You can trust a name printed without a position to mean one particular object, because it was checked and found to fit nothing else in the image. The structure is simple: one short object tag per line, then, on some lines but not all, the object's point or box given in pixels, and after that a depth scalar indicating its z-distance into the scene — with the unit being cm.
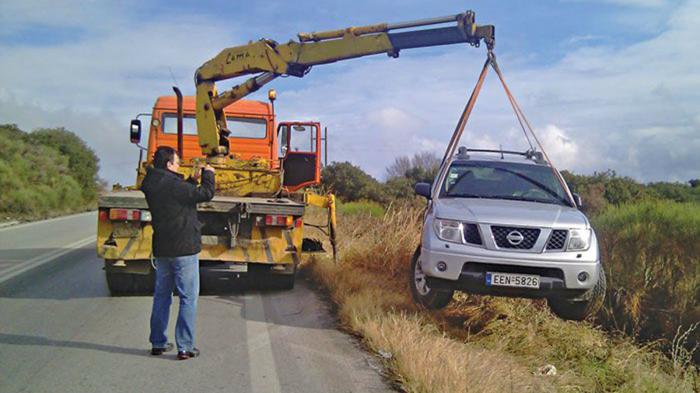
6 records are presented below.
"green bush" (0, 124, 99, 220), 2877
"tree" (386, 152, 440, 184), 2960
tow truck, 871
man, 596
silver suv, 650
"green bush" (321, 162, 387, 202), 2724
